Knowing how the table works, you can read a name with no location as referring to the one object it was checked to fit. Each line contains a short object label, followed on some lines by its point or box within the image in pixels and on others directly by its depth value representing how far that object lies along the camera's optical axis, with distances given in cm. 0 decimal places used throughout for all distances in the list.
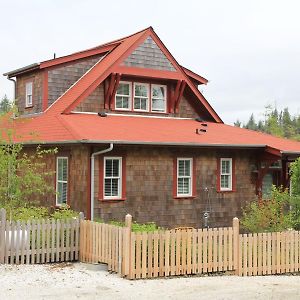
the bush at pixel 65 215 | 1675
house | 1967
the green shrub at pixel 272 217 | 1727
